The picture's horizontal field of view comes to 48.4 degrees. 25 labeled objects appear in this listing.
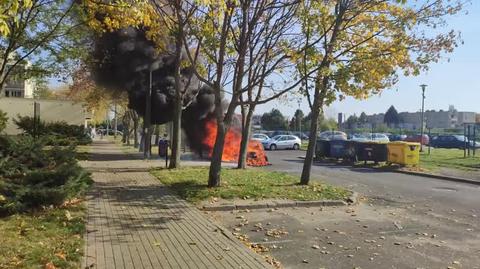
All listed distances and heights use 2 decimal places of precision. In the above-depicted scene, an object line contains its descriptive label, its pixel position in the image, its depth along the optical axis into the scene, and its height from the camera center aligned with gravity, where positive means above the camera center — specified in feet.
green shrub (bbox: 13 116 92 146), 143.43 +0.17
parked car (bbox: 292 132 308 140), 238.15 -0.93
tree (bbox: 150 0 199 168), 47.31 +9.25
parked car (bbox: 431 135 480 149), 173.99 -1.41
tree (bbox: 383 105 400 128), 440.37 +15.92
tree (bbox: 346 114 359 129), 414.41 +12.61
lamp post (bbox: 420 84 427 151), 138.52 +12.78
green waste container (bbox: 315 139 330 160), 95.61 -2.70
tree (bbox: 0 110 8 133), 99.99 +1.51
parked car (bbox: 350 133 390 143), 172.74 -0.42
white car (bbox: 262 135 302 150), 151.12 -2.51
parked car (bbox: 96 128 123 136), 322.59 -1.56
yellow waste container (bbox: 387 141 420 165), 77.92 -2.42
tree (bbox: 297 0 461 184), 42.78 +7.48
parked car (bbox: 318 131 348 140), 166.71 -0.08
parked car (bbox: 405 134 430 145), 174.02 -0.77
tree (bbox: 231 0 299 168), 42.75 +8.47
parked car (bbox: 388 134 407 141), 194.45 -0.63
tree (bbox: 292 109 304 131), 304.58 +9.88
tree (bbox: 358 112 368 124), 461.45 +15.68
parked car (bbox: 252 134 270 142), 155.84 -1.21
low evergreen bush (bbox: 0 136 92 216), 27.81 -2.88
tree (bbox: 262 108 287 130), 333.21 +7.75
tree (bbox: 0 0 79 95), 56.70 +9.80
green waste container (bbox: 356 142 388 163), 81.35 -2.52
